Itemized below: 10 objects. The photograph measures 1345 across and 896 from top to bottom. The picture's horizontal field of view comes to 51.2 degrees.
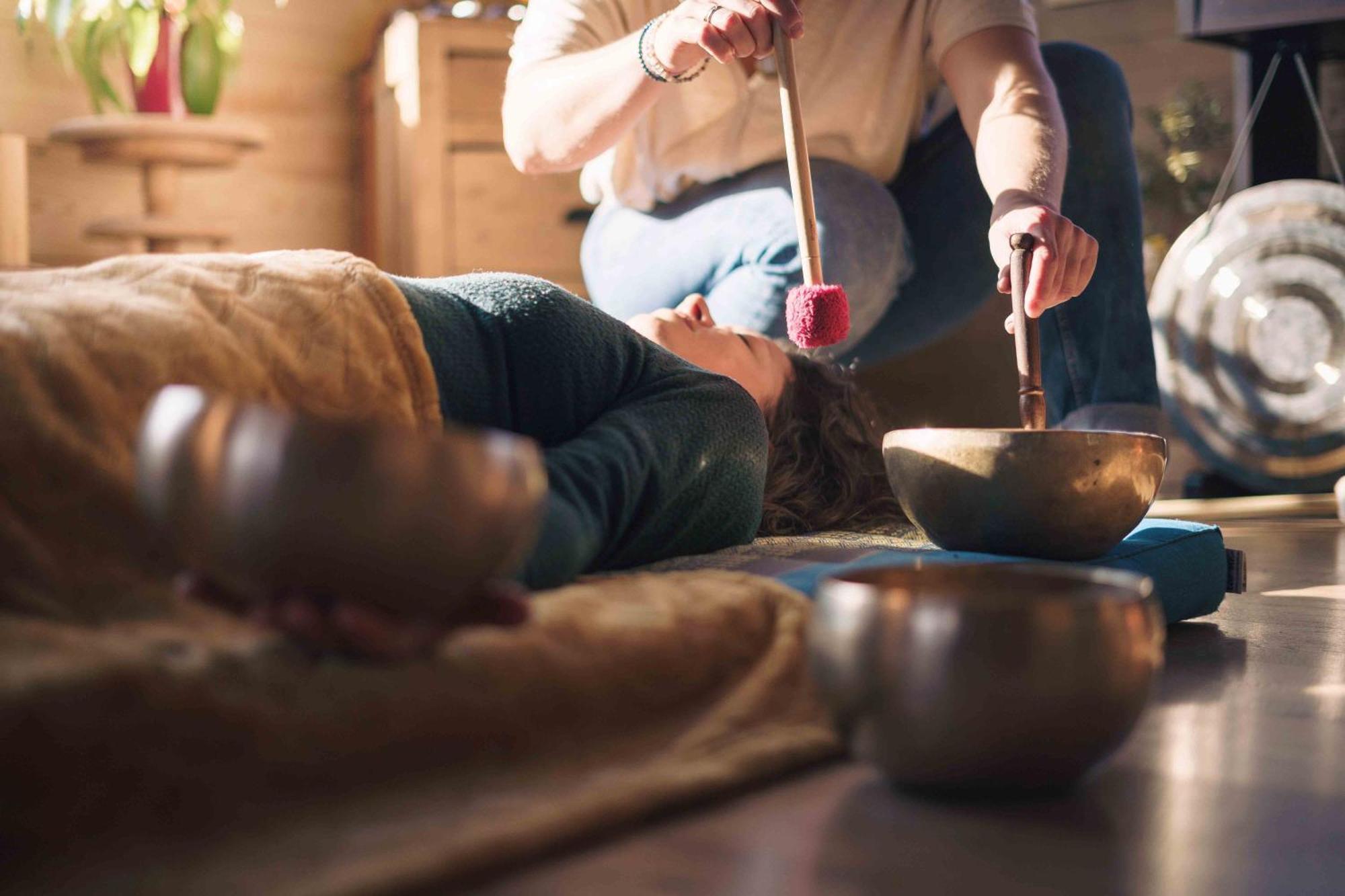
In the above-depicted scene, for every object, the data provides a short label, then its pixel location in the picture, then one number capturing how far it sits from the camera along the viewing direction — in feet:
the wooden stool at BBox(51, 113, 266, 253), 10.05
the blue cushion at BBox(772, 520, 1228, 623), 4.67
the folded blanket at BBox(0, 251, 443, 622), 3.11
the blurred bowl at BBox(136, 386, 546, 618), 2.32
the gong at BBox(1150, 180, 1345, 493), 9.21
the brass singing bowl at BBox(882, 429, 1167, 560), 4.21
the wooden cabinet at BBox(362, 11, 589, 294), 10.77
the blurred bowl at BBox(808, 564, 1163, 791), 2.54
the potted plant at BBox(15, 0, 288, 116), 10.25
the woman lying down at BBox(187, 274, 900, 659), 4.01
